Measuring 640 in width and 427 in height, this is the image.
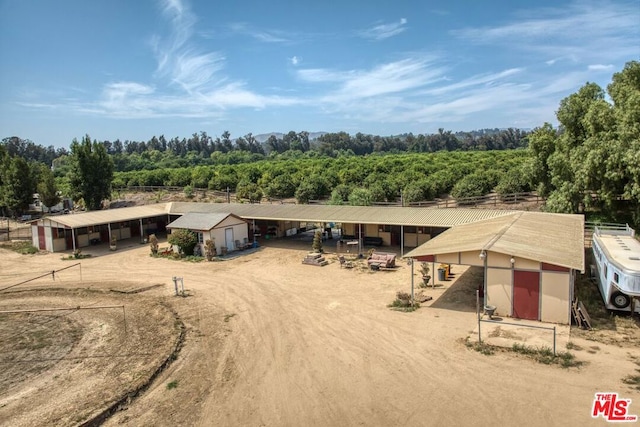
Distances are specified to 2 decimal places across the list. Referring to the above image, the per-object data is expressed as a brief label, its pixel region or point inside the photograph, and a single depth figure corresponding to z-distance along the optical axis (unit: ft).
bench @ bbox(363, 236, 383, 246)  94.43
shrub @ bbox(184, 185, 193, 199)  182.37
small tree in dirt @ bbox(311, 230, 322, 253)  88.08
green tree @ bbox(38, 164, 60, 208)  155.12
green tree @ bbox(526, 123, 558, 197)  98.59
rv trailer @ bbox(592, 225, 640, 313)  45.70
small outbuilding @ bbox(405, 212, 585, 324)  47.83
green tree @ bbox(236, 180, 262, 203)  163.12
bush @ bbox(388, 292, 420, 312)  54.16
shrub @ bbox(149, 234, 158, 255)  93.30
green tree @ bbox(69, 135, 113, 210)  154.20
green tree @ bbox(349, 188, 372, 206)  134.10
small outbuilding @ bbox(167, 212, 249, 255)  90.48
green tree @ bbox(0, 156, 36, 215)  153.07
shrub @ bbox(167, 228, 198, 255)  89.76
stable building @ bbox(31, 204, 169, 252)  100.48
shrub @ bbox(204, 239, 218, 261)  86.12
